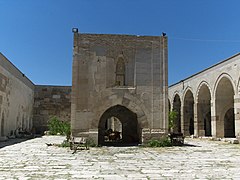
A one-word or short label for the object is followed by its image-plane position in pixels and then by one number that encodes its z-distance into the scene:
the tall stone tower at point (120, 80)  13.14
